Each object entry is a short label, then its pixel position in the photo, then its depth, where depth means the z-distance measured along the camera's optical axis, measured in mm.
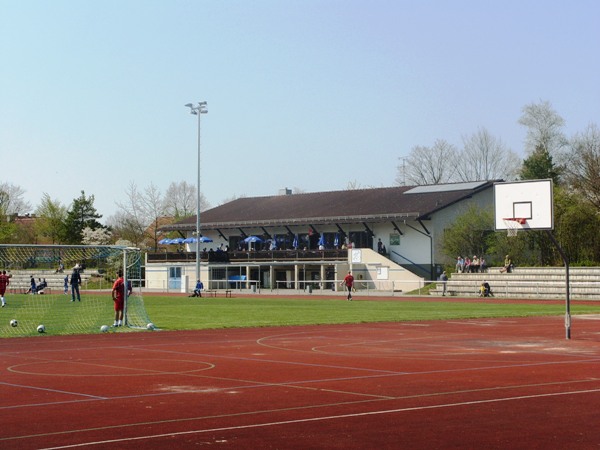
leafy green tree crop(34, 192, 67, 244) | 103812
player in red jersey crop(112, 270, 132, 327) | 28522
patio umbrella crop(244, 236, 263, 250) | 83312
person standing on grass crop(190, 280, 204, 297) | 60594
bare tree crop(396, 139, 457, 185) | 100688
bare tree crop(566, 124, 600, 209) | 67812
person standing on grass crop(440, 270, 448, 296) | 60531
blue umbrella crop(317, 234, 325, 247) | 79875
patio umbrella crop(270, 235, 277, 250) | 82094
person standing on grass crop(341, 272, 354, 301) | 53625
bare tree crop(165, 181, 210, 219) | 117625
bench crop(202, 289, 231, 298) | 63600
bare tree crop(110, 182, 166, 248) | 108125
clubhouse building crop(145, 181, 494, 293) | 73250
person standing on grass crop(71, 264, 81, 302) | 47125
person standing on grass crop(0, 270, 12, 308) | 42250
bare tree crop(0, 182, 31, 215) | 106562
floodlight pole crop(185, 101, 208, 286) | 68000
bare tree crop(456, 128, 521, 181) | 89662
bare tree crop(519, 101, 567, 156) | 85000
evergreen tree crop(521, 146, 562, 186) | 79000
